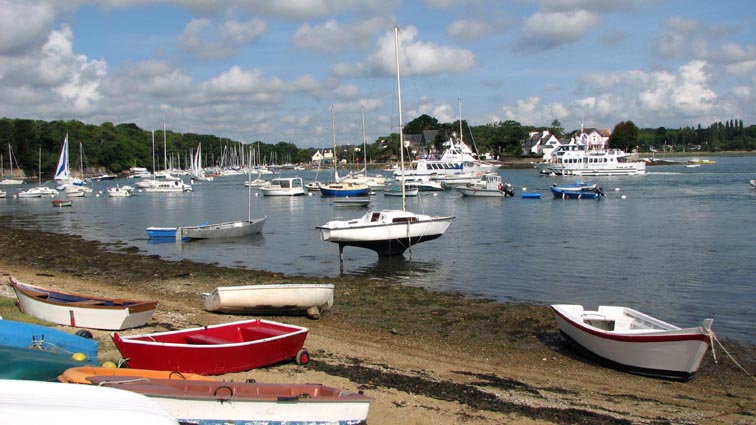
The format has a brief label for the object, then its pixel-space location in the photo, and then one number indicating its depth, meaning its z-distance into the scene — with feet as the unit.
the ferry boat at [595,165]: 425.69
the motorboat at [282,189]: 286.66
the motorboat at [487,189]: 261.65
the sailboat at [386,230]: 96.78
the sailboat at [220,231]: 133.39
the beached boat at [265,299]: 60.64
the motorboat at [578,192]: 245.45
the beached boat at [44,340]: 37.91
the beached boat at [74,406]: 21.63
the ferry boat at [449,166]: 339.05
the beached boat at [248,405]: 29.01
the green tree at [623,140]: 653.30
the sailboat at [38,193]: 310.86
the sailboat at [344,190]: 269.99
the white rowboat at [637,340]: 44.39
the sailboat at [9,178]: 473.96
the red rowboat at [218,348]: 38.37
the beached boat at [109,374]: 30.04
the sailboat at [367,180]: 310.45
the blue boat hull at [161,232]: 136.17
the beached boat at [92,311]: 49.34
